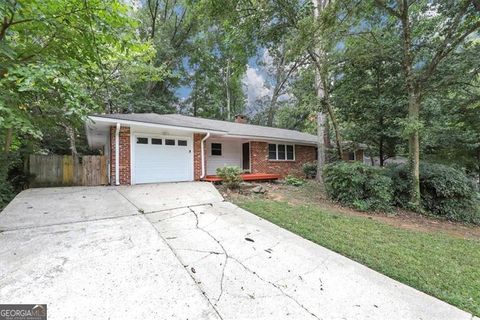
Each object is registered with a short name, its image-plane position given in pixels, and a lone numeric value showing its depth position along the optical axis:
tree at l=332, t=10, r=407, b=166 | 8.30
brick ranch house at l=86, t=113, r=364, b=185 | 8.30
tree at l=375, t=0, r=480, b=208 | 6.96
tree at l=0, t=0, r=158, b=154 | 3.78
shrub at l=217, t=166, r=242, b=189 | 8.39
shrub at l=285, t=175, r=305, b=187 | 10.90
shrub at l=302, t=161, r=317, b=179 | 13.84
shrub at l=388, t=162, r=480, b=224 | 7.33
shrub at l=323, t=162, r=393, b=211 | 7.31
